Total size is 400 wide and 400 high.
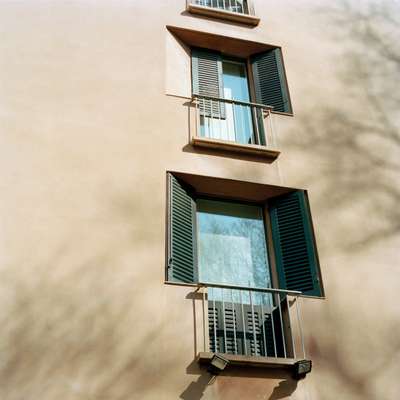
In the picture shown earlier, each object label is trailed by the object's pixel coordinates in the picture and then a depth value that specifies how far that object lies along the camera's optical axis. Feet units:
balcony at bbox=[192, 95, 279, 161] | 28.60
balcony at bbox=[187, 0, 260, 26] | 33.81
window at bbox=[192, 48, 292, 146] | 29.60
